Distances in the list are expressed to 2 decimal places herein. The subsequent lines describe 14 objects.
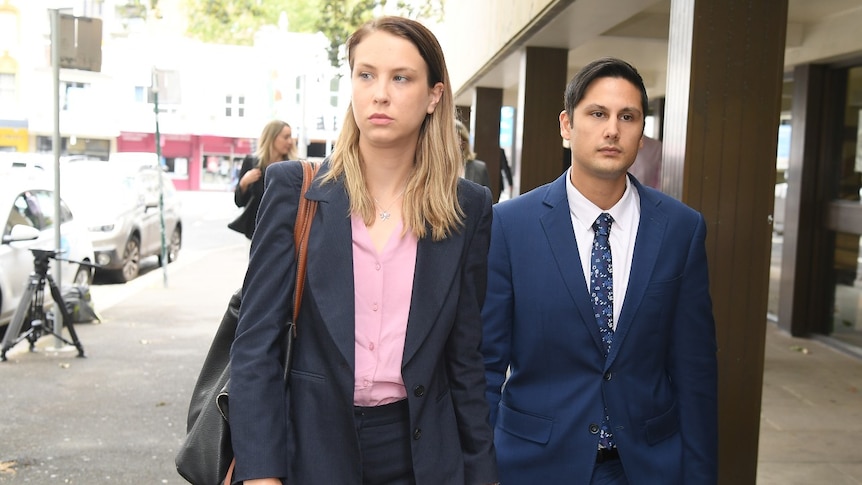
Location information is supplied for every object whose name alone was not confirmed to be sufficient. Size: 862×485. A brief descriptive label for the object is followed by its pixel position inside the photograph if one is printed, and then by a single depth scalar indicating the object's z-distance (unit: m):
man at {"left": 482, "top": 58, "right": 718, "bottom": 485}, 2.84
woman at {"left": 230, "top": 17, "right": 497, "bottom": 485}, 2.34
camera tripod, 9.49
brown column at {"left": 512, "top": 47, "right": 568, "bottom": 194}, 10.34
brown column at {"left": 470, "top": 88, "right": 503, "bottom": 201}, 16.34
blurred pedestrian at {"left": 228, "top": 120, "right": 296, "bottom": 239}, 9.05
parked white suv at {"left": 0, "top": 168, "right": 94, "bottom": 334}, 11.23
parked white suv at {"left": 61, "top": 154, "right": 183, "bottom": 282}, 16.45
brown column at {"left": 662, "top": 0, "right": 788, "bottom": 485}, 4.37
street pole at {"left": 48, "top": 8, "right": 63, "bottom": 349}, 9.85
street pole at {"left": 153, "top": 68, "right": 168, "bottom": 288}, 15.77
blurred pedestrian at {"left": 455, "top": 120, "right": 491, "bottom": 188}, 8.98
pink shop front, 56.84
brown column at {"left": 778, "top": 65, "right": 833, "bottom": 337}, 11.06
